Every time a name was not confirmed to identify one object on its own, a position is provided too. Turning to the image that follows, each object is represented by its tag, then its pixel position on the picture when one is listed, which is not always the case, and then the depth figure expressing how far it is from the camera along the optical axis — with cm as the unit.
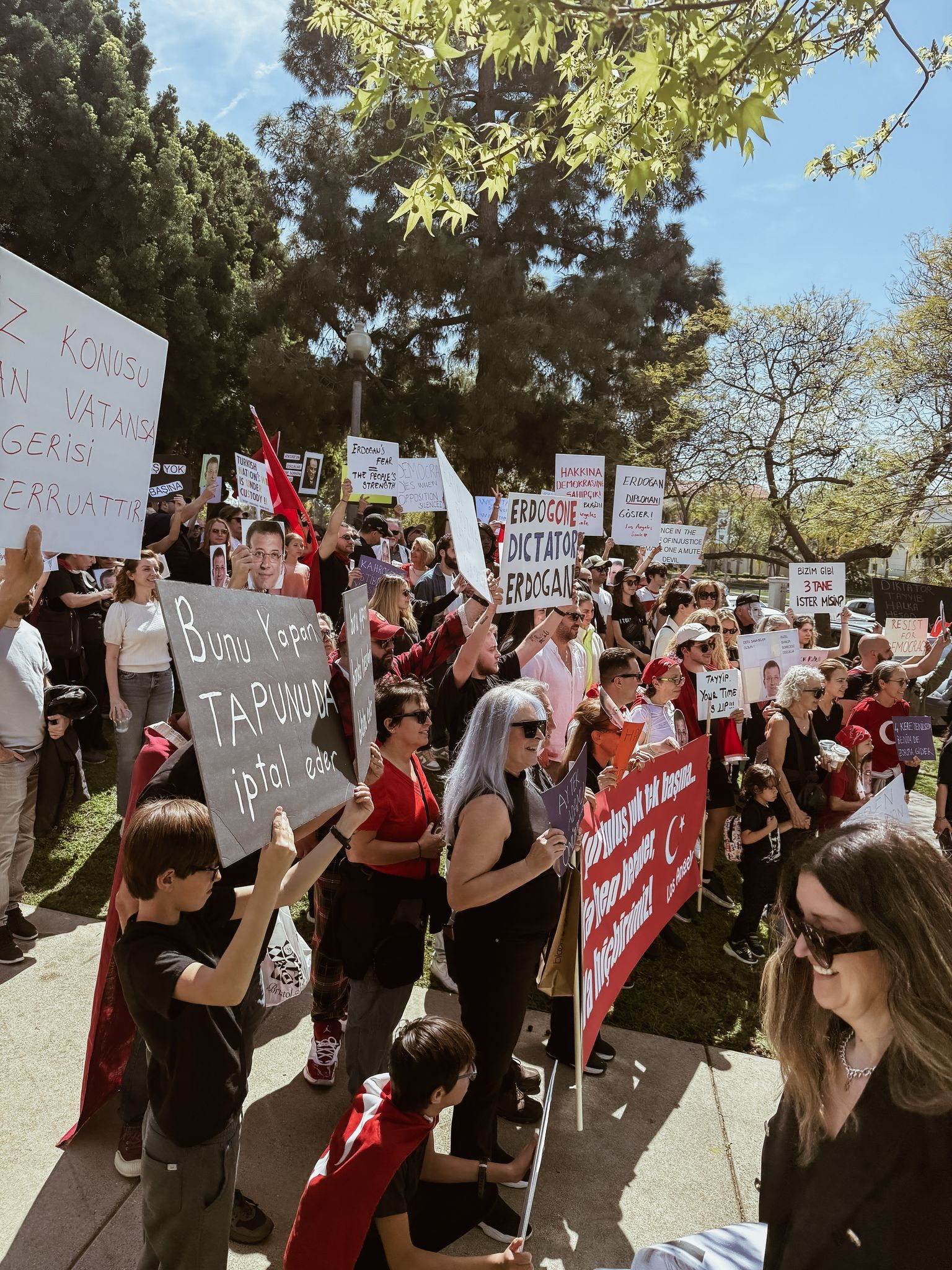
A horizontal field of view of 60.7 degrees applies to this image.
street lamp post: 1305
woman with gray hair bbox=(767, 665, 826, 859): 540
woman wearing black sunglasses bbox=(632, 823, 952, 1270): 146
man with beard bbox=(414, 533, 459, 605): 933
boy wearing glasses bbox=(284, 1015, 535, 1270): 222
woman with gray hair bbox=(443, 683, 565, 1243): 294
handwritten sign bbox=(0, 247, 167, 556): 246
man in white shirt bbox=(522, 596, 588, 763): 551
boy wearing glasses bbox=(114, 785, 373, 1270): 213
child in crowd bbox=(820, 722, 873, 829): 570
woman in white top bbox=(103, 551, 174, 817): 593
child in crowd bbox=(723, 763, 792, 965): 524
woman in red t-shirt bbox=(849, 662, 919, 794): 659
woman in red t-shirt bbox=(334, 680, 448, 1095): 321
